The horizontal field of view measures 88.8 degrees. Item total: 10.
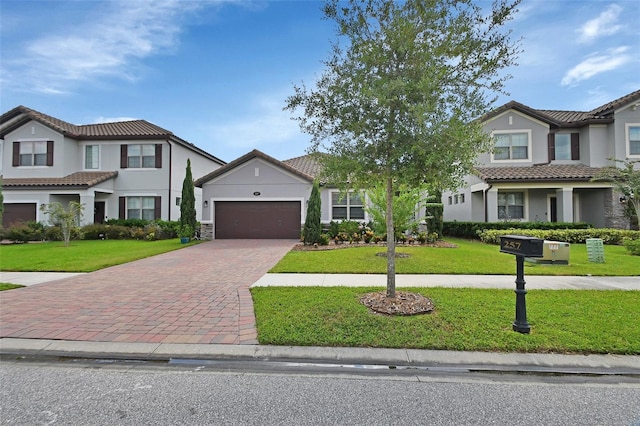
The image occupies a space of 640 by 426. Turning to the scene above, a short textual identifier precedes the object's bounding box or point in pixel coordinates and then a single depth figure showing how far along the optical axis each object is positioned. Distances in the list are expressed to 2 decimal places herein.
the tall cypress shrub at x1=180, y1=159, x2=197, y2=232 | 17.75
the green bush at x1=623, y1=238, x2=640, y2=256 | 11.85
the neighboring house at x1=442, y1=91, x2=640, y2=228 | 17.78
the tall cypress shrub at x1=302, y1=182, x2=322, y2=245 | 14.89
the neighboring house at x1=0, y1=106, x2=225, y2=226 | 20.31
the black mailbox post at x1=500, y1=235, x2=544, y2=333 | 4.57
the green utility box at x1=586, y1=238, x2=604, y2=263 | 10.18
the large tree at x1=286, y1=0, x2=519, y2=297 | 5.07
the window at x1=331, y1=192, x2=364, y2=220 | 19.83
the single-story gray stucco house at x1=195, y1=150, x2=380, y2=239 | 19.05
